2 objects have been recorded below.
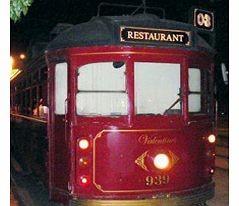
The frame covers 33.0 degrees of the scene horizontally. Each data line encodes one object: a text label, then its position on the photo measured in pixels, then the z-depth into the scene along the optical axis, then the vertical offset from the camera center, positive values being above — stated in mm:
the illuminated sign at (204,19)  8812 +2008
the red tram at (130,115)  5301 -70
